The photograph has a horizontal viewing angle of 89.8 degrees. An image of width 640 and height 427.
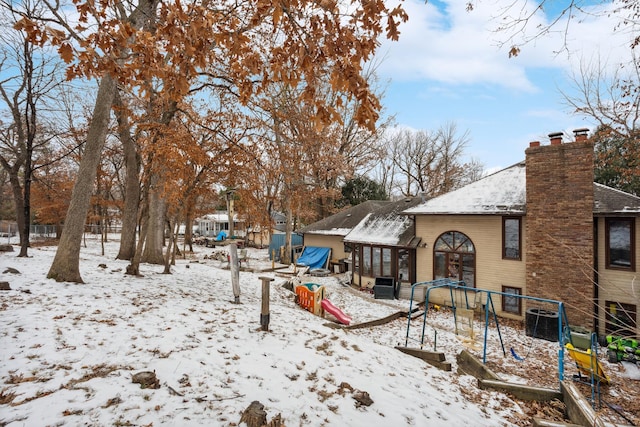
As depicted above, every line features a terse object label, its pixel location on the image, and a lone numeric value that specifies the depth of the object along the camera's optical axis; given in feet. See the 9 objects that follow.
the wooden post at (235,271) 29.66
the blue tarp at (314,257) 80.53
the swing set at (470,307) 24.12
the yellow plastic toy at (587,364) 23.95
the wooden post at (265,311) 22.88
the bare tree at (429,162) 120.70
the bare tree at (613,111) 46.11
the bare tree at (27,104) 39.91
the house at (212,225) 176.86
